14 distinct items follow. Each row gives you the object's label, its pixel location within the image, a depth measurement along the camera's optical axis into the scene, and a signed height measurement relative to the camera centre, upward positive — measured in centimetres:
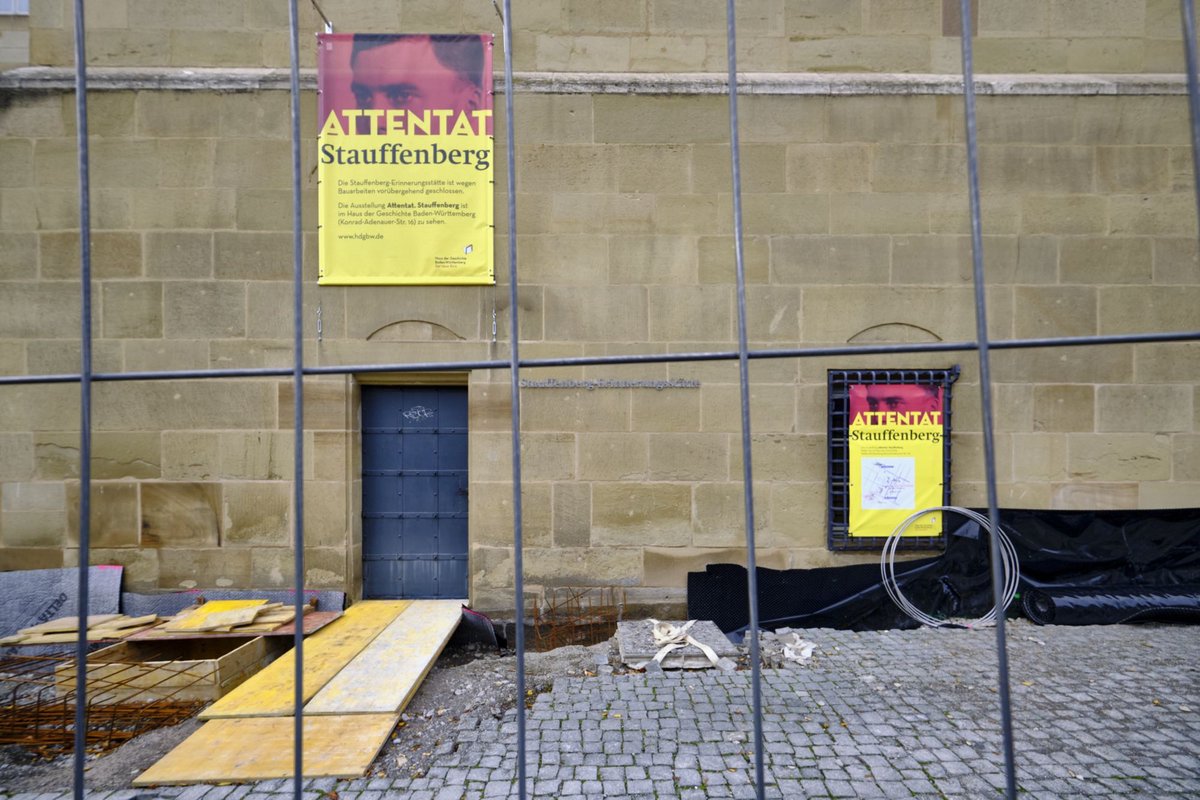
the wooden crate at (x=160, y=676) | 422 -169
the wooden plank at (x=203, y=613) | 491 -150
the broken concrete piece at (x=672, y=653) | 459 -170
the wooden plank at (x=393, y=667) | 393 -169
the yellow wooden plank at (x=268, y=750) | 330 -179
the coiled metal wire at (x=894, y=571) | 554 -135
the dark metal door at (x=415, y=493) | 602 -60
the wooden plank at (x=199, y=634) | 474 -156
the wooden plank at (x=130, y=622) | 508 -155
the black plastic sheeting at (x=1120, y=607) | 536 -163
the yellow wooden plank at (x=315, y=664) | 388 -168
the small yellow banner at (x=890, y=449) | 571 -24
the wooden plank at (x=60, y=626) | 497 -155
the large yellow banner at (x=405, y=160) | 557 +244
